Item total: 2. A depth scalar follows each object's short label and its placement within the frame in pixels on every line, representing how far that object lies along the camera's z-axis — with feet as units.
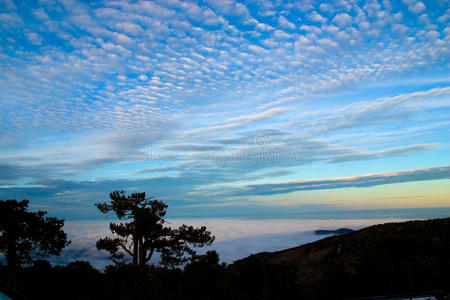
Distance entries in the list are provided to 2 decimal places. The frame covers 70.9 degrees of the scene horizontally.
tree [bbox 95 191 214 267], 91.04
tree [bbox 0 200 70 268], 74.43
